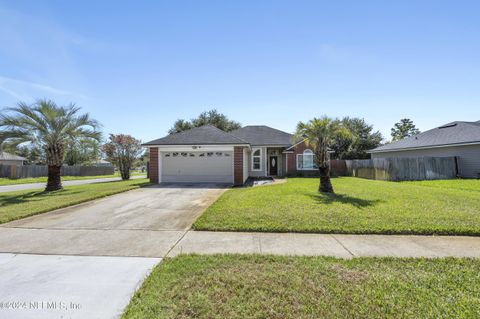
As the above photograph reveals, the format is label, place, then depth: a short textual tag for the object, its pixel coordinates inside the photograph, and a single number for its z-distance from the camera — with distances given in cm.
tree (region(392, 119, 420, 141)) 5558
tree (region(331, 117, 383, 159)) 3675
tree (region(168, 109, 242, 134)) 3966
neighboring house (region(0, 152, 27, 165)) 3323
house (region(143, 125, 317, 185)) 1689
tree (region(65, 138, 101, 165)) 1514
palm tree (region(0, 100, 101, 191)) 1321
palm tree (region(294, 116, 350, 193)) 1205
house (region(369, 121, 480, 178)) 1834
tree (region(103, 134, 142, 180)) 2456
